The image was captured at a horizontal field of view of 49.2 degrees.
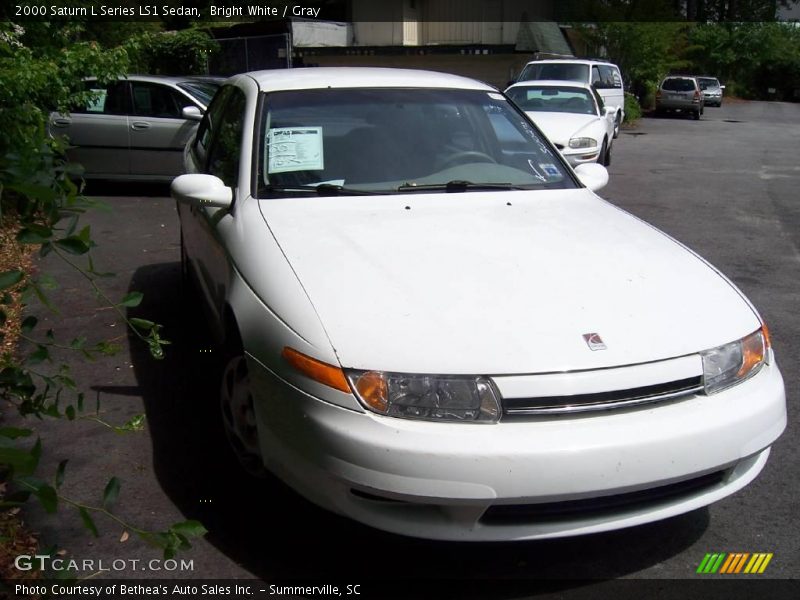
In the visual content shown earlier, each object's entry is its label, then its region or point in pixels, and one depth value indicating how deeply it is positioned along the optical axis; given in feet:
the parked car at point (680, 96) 107.24
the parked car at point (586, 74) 61.88
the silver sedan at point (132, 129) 33.91
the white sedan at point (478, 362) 8.65
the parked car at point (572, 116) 39.88
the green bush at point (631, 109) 90.07
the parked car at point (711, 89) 137.49
